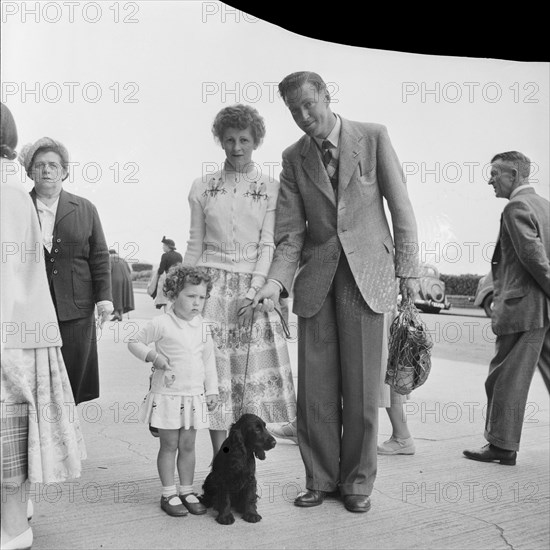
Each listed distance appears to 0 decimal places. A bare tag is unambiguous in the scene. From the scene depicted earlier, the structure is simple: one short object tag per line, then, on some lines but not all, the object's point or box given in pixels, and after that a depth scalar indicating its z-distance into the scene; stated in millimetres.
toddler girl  1882
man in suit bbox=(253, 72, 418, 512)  2043
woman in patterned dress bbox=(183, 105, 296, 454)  2082
